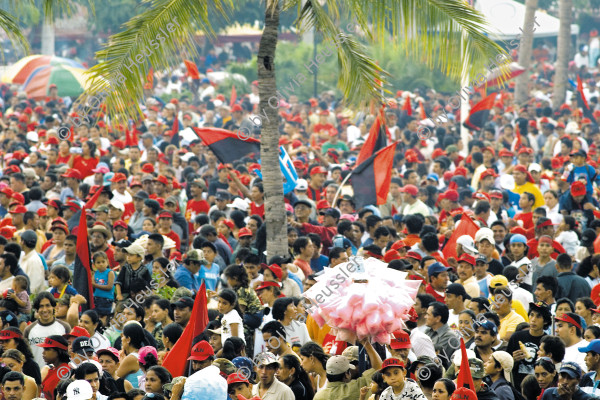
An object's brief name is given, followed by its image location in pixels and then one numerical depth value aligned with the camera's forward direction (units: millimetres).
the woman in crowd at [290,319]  19062
